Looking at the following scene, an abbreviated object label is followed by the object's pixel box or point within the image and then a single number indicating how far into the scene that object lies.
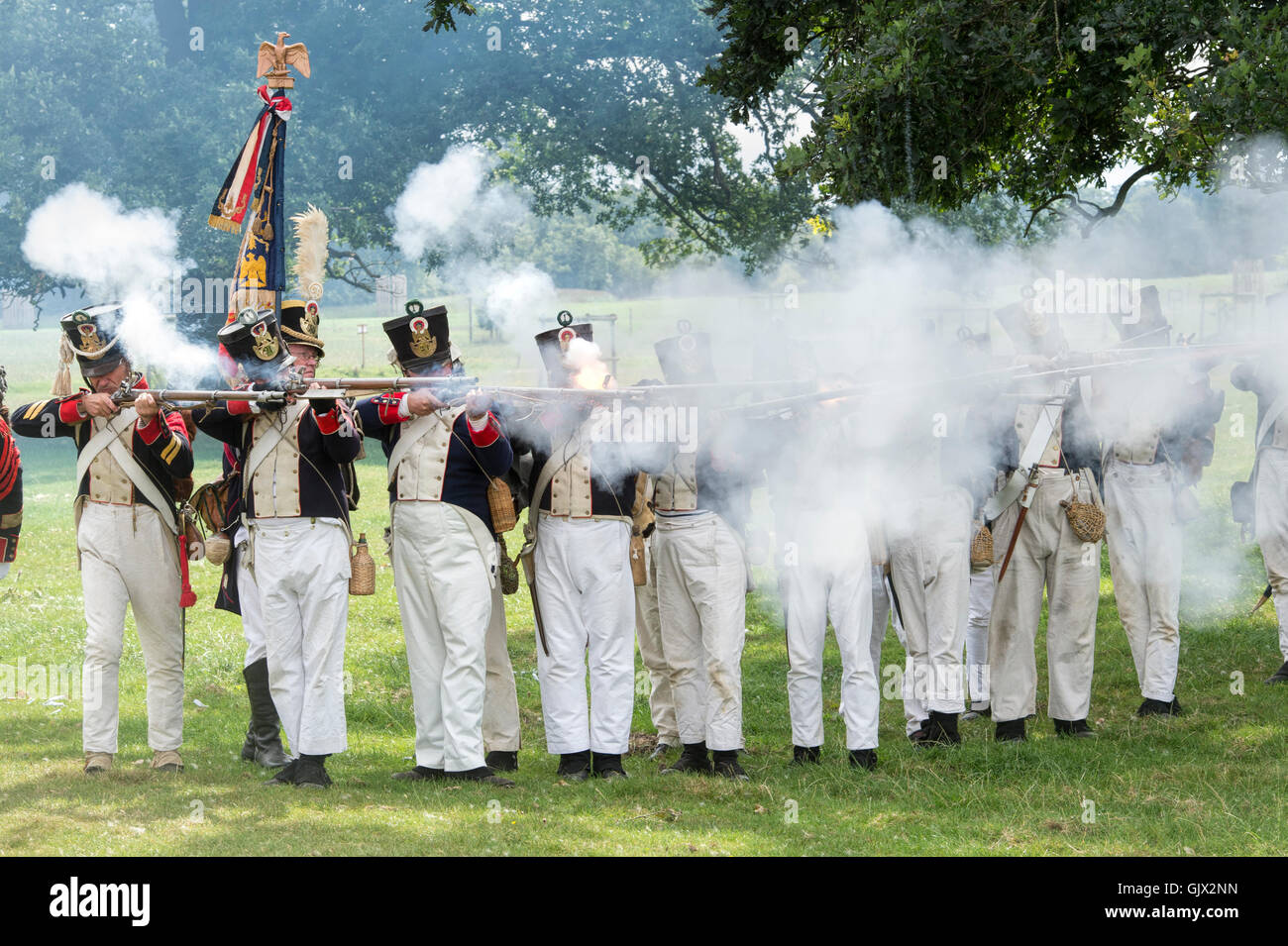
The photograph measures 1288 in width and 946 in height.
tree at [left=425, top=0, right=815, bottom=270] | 28.03
